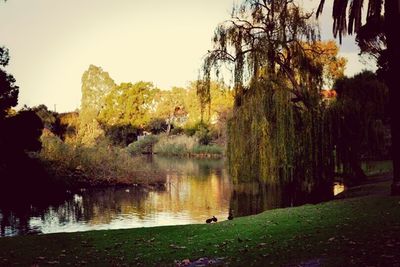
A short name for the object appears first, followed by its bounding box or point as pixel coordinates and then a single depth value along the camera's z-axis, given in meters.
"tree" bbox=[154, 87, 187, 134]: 83.81
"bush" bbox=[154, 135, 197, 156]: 64.38
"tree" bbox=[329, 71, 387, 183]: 20.45
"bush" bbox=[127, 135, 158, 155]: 67.69
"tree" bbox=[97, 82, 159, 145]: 77.94
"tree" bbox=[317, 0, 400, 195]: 14.64
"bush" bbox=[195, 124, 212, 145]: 66.18
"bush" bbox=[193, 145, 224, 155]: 61.38
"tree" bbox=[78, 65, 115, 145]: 75.58
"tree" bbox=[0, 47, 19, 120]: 21.64
